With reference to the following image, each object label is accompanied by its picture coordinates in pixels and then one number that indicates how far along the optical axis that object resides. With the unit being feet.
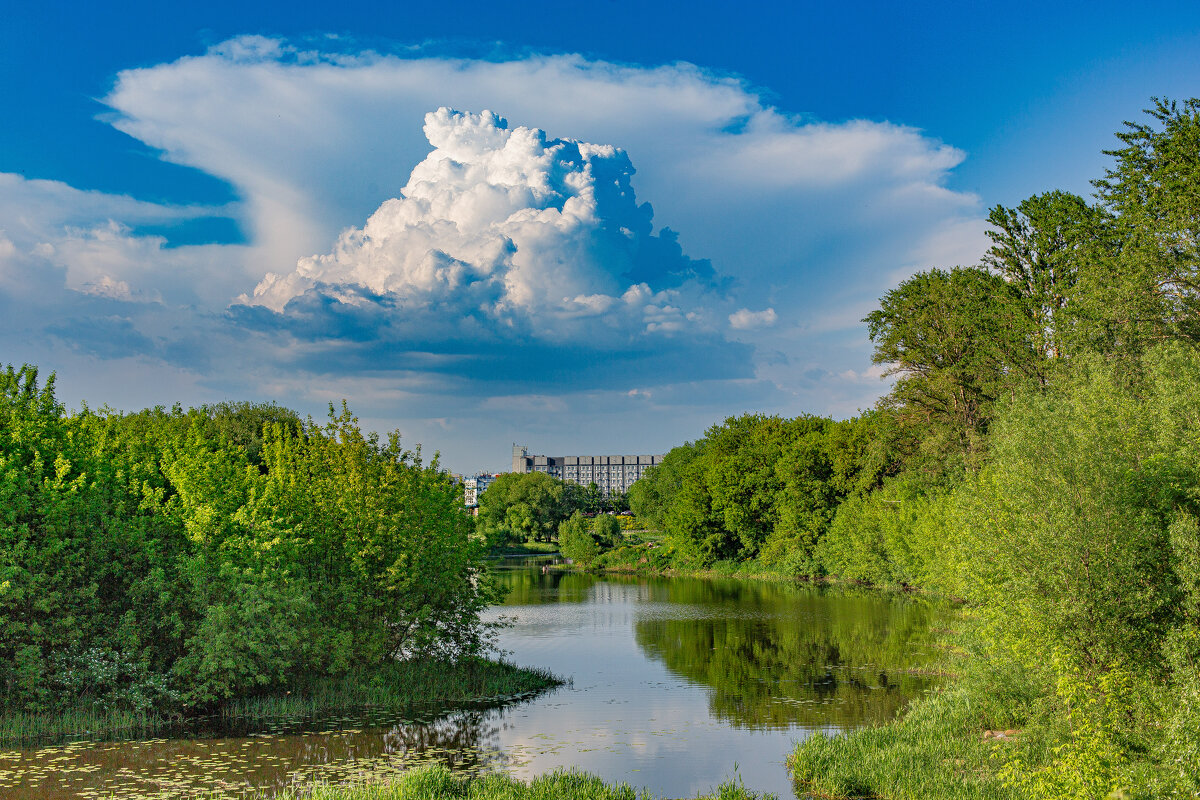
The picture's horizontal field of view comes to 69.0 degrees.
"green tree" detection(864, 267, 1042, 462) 156.56
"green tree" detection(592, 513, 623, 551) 384.68
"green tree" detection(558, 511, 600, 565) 349.20
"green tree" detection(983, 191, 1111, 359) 136.05
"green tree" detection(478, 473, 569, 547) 474.49
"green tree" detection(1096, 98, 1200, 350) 99.35
